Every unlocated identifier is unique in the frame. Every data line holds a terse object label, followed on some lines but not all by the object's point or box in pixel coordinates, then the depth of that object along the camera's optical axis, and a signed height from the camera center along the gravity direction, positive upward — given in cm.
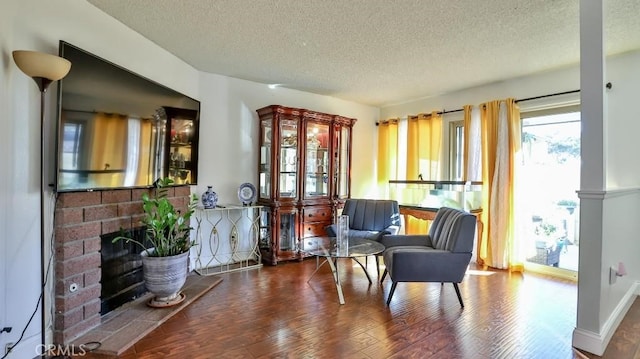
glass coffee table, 285 -66
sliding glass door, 362 -3
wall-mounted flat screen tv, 202 +41
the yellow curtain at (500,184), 378 +0
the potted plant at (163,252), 253 -62
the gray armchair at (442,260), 265 -66
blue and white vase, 358 -21
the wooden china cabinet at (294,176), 399 +8
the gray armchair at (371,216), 404 -45
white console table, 372 -75
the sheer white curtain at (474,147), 415 +50
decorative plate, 395 -15
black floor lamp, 167 +60
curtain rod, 342 +104
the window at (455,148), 453 +53
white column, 202 +8
